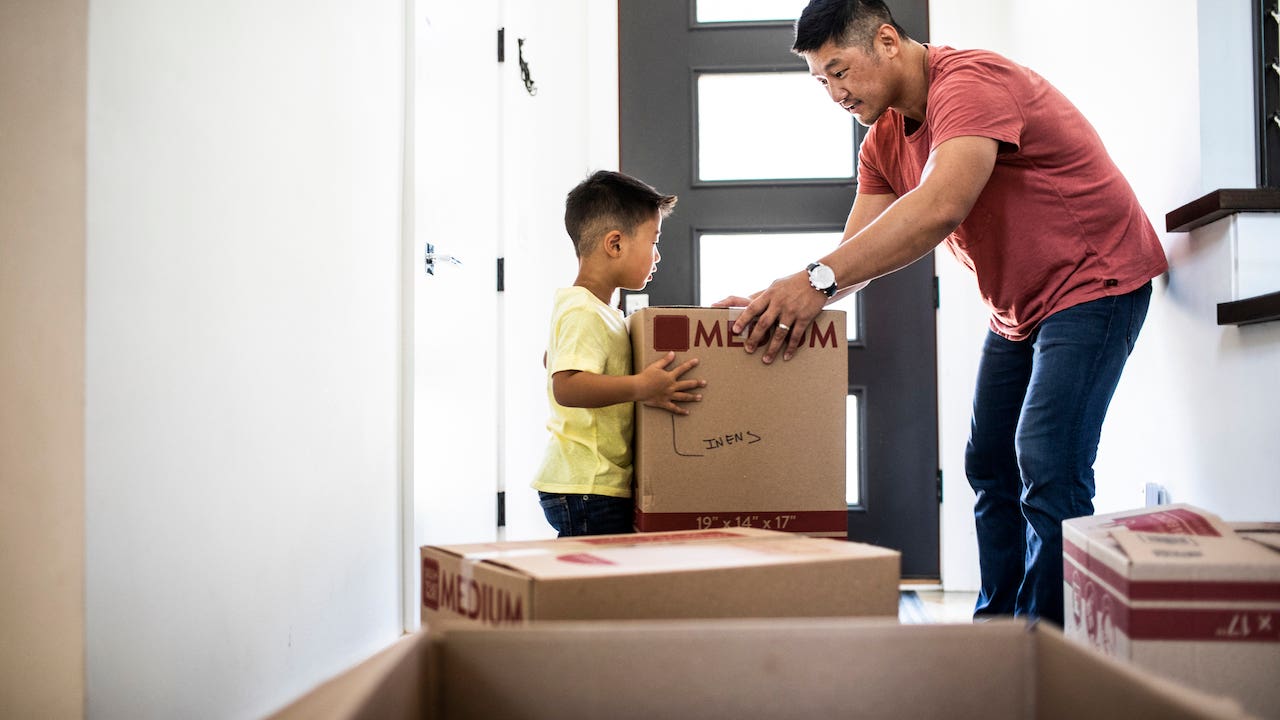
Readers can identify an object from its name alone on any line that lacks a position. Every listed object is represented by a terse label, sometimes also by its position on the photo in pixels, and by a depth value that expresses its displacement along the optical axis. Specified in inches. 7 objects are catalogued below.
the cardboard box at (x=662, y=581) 25.7
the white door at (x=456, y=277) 77.9
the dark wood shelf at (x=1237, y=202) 56.8
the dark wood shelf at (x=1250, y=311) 52.4
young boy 52.6
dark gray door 108.8
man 52.1
